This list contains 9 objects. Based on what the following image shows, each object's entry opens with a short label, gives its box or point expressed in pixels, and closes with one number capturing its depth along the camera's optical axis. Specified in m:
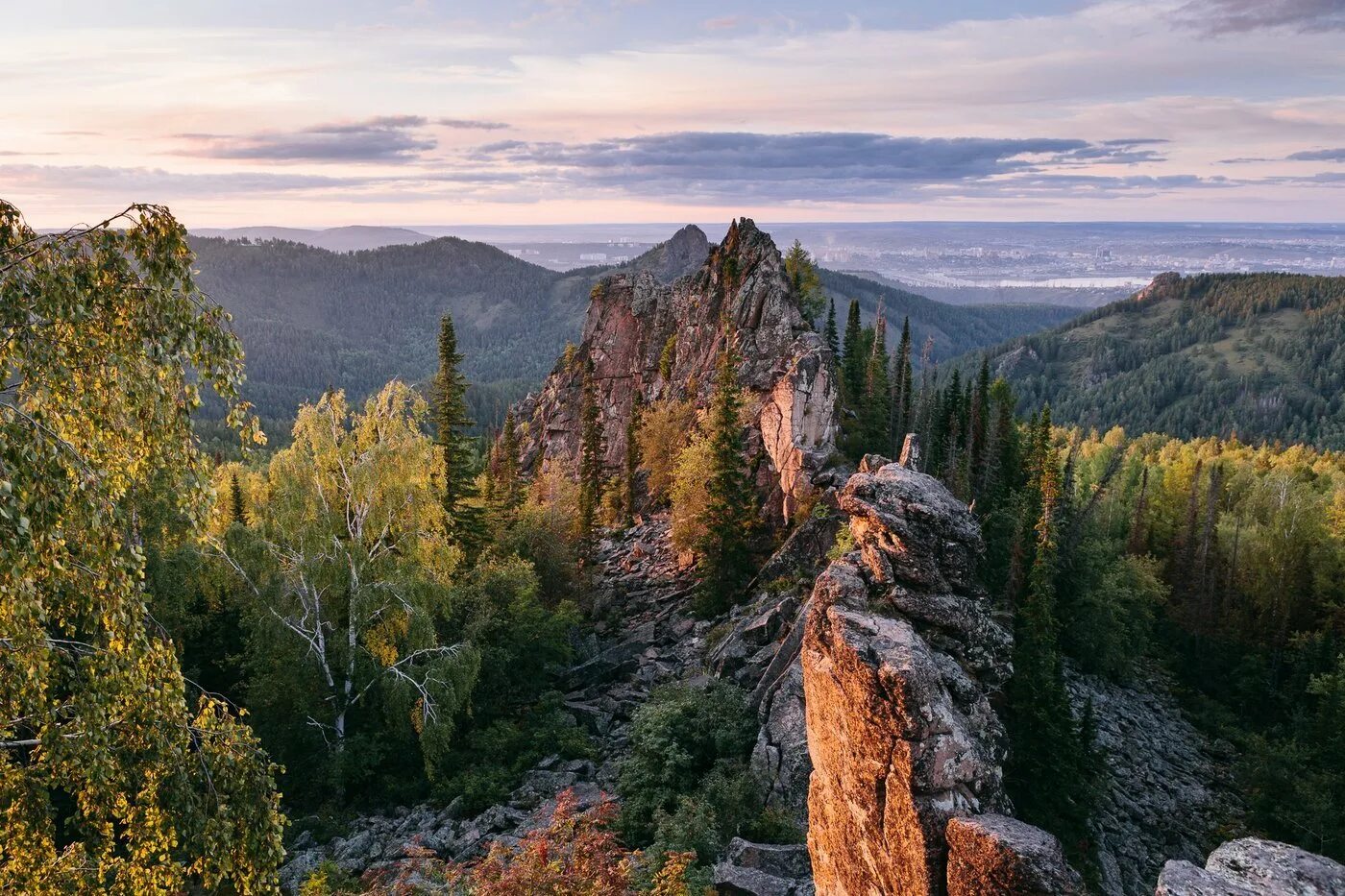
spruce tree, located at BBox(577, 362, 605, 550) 58.41
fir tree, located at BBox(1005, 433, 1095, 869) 31.67
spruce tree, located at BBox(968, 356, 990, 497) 68.44
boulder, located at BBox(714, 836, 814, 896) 17.83
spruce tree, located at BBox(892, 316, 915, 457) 66.11
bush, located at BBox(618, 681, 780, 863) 20.78
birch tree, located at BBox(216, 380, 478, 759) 25.08
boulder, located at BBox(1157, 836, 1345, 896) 8.50
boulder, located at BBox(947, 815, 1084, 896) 10.32
